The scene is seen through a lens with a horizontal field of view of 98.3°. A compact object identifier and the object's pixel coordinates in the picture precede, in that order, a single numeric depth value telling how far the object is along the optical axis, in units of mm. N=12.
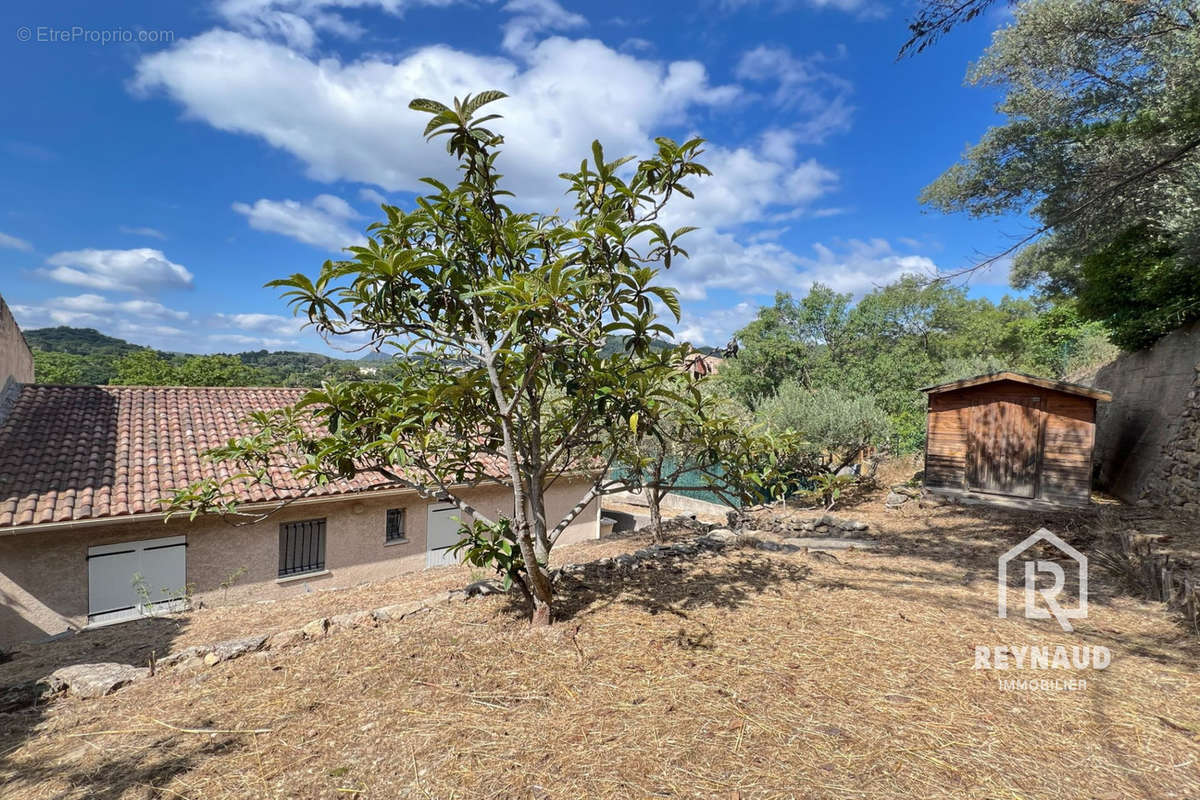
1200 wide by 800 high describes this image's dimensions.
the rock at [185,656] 3660
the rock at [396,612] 4285
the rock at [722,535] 7293
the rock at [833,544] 7134
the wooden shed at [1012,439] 10242
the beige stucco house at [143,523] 7664
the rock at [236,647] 3695
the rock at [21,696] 3223
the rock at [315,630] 3965
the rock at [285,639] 3840
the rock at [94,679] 3359
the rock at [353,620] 4152
